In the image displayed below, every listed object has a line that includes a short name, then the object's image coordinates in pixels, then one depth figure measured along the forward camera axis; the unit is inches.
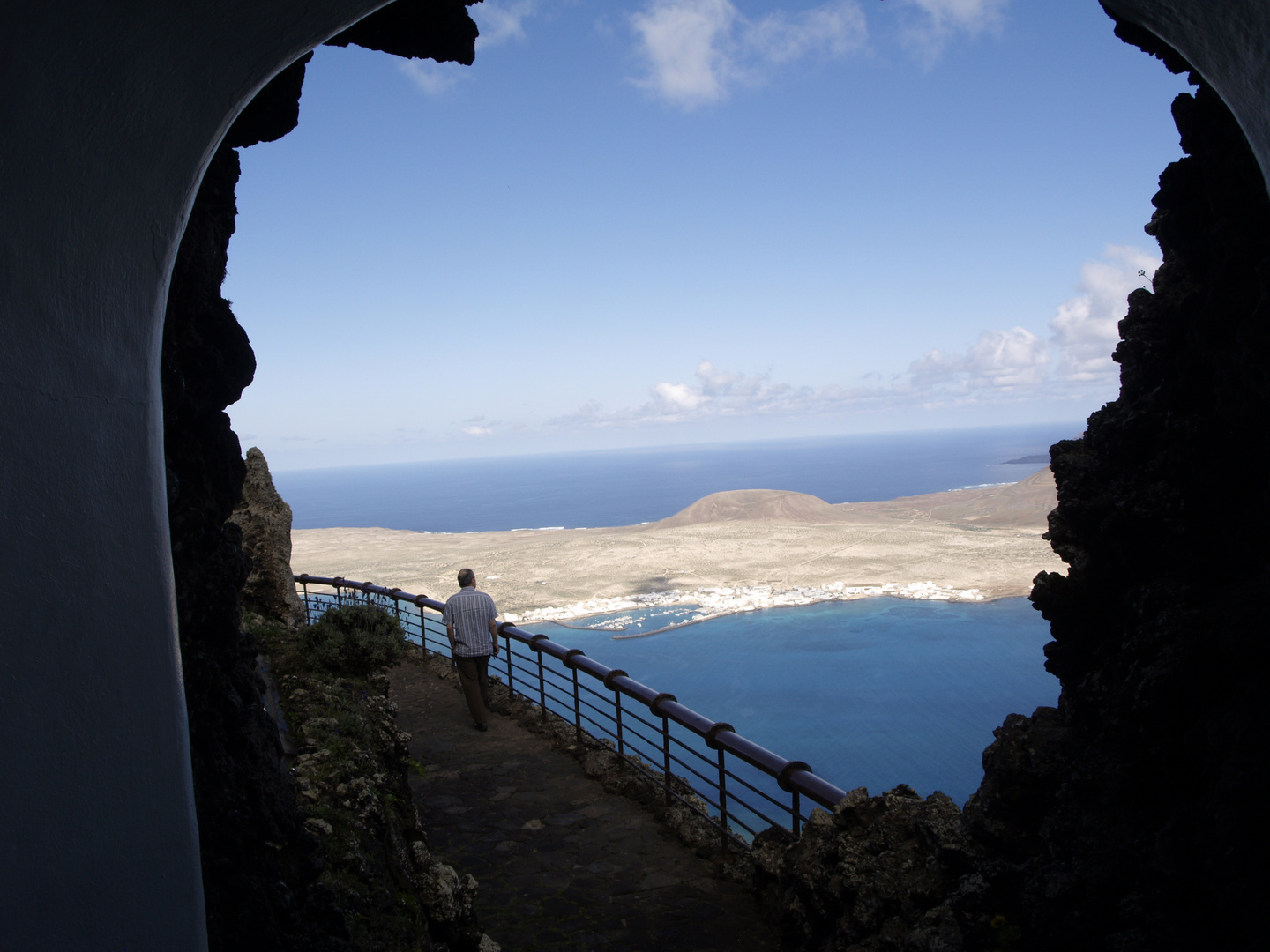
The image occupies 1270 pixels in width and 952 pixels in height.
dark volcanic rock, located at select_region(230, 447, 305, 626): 306.5
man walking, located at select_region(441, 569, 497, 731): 307.6
